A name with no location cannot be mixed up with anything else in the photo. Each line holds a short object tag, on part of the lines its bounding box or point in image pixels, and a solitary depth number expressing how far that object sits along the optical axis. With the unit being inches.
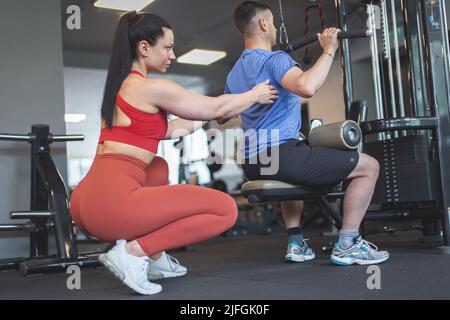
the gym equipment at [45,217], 107.8
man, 85.2
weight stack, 101.3
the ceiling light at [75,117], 474.7
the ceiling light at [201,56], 319.9
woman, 66.5
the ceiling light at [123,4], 226.1
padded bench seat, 86.9
